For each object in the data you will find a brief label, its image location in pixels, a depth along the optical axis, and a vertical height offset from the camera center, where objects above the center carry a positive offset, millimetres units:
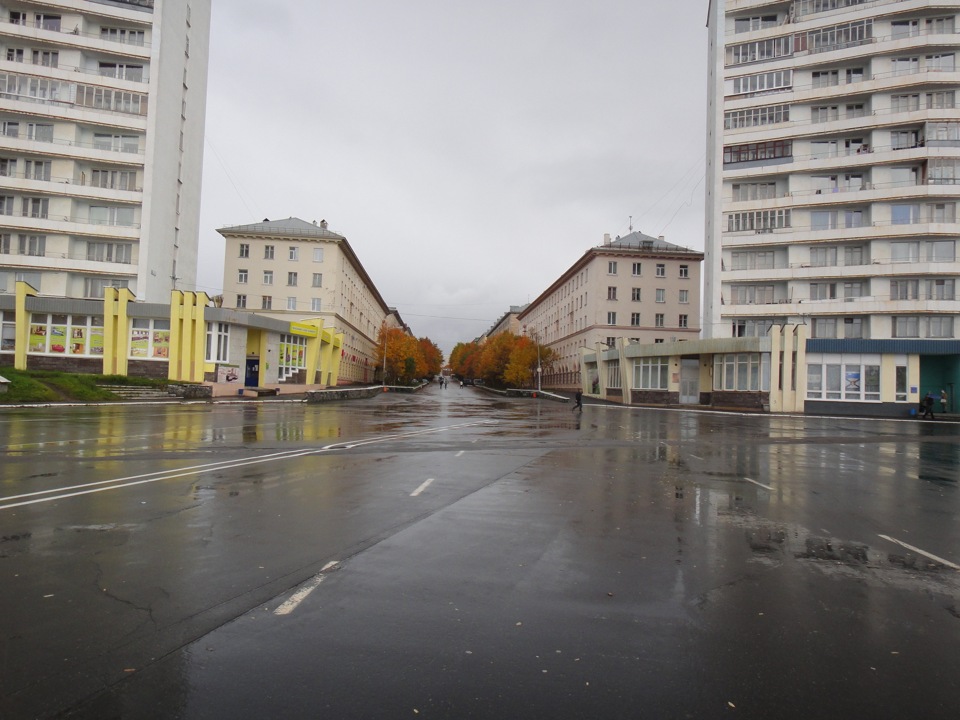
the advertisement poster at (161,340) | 37312 +1946
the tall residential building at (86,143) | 41219 +17510
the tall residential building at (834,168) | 40656 +17555
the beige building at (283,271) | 60938 +11428
